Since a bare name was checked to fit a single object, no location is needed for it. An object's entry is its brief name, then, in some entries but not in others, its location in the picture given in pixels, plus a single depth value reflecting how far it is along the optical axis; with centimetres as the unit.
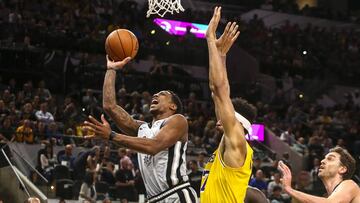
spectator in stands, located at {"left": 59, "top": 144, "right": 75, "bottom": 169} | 1372
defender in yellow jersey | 530
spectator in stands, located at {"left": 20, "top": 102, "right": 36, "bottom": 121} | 1544
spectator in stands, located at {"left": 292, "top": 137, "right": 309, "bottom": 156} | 1822
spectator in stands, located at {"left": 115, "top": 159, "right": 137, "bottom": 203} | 1329
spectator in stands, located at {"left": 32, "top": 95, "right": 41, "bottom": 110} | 1605
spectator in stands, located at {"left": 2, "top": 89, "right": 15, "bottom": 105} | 1616
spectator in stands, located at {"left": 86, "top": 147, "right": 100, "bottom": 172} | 1355
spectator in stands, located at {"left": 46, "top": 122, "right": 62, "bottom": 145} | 1489
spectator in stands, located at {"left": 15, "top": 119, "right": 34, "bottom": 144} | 1451
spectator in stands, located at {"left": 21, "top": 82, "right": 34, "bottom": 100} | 1700
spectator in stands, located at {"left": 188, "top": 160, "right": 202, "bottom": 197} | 1347
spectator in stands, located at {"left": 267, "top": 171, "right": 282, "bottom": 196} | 1445
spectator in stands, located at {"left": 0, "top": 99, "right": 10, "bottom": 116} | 1538
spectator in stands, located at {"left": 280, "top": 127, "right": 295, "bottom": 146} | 1903
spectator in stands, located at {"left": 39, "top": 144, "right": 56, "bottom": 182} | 1319
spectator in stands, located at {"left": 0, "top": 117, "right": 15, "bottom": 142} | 1441
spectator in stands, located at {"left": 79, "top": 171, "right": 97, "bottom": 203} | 1289
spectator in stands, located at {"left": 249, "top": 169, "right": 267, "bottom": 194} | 1427
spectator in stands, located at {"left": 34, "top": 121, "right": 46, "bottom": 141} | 1486
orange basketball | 678
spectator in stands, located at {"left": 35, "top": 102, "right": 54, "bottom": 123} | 1562
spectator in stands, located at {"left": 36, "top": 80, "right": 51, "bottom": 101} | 1701
